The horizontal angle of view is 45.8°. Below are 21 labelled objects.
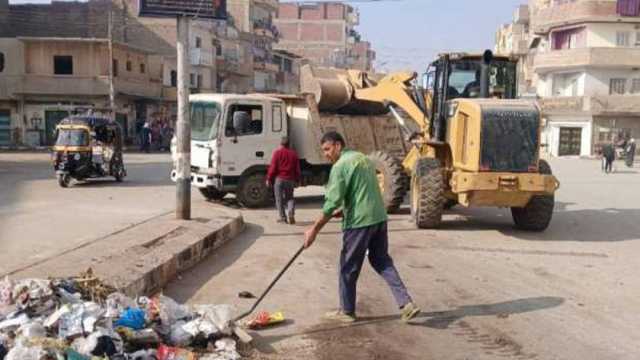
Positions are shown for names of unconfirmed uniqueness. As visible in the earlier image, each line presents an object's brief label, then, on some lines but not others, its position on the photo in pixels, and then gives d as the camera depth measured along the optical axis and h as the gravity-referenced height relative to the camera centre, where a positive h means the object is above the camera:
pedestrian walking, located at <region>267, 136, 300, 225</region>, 13.84 -1.12
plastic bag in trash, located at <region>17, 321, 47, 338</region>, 5.09 -1.48
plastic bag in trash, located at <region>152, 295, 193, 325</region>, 5.90 -1.56
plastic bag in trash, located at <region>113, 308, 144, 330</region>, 5.59 -1.52
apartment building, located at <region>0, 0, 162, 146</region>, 46.34 +1.85
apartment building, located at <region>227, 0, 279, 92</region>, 77.88 +8.62
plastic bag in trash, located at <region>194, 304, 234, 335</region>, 5.94 -1.59
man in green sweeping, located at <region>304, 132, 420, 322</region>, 6.70 -0.89
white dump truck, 15.56 -0.52
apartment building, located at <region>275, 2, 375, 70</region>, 115.44 +13.33
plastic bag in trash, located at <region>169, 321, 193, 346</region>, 5.71 -1.67
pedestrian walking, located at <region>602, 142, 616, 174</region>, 32.69 -1.44
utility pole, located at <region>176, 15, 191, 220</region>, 12.10 -0.11
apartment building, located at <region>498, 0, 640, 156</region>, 53.62 +3.50
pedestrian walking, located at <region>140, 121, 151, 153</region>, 42.54 -1.34
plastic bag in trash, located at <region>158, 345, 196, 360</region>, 5.27 -1.67
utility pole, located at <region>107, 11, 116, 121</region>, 45.78 +2.26
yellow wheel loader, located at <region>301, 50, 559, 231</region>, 12.12 -0.38
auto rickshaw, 20.45 -1.02
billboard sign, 11.91 +1.69
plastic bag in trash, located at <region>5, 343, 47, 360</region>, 4.72 -1.51
